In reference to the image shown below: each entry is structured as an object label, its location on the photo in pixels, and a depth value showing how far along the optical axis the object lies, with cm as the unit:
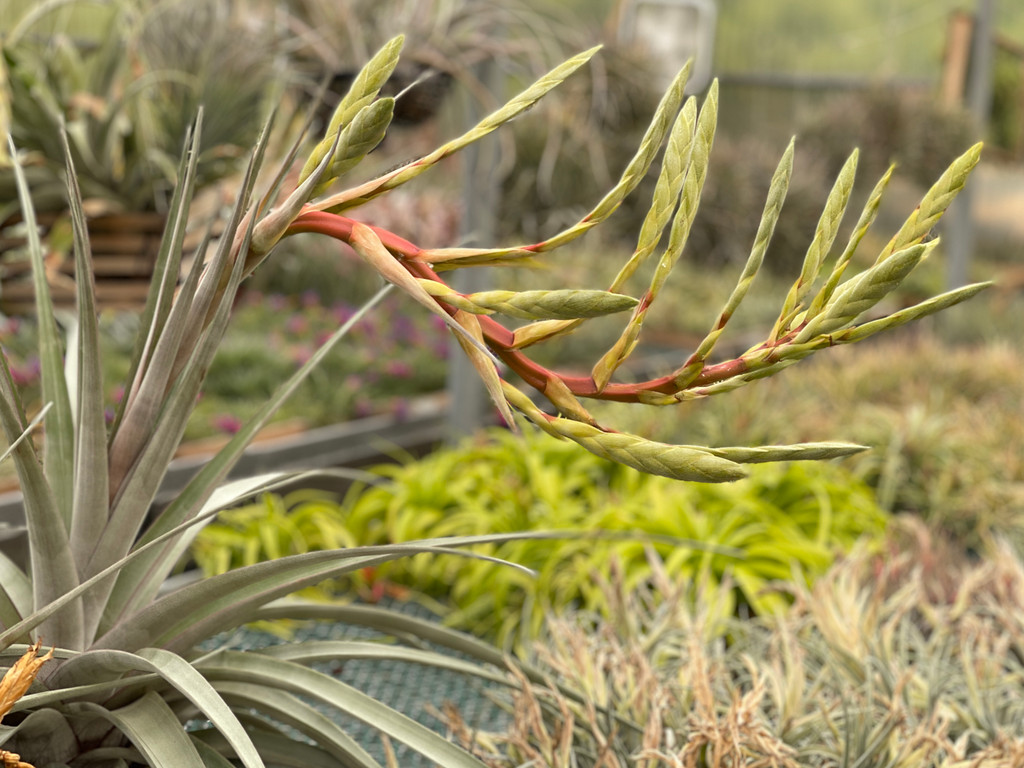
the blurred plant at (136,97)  159
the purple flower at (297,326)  414
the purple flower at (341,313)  432
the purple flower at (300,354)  361
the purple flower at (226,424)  281
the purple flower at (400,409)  324
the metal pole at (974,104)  575
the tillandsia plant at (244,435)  59
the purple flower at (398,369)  364
